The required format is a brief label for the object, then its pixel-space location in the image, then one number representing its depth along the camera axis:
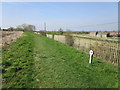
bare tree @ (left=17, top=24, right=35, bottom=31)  98.12
